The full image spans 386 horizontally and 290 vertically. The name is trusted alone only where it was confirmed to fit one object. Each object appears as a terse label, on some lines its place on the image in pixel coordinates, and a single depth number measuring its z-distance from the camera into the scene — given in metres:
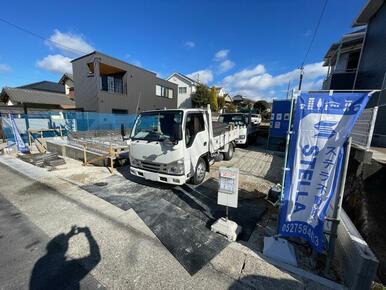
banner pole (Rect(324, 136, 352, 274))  2.18
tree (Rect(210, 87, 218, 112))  29.36
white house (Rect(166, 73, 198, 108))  30.22
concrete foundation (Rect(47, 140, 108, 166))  7.19
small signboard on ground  2.98
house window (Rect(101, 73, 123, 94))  16.31
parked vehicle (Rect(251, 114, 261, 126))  19.11
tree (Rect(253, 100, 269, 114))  37.47
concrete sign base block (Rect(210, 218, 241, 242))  2.97
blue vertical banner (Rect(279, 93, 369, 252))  2.18
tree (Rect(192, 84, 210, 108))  28.11
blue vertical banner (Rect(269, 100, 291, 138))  9.59
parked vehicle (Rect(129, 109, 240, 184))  4.17
